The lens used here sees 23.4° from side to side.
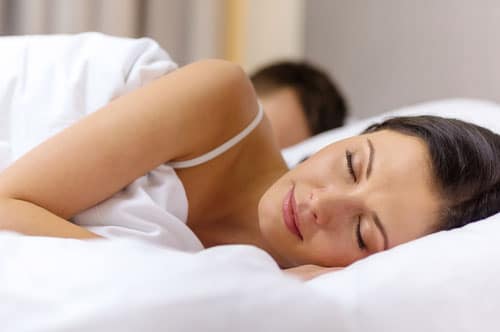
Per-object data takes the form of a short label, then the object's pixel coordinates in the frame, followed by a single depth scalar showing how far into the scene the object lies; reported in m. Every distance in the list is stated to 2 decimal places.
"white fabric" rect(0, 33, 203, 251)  1.13
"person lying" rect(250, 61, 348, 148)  1.66
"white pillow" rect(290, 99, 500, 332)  0.91
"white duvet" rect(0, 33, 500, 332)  0.84
